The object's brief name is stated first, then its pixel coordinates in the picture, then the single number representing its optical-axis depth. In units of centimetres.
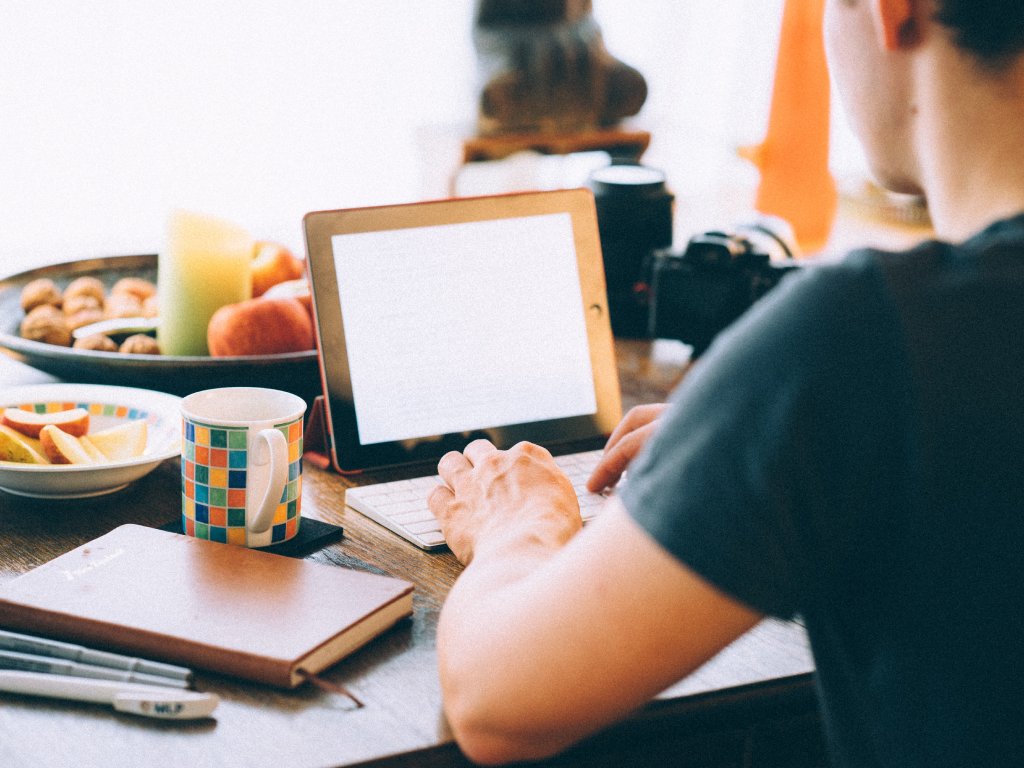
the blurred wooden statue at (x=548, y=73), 353
